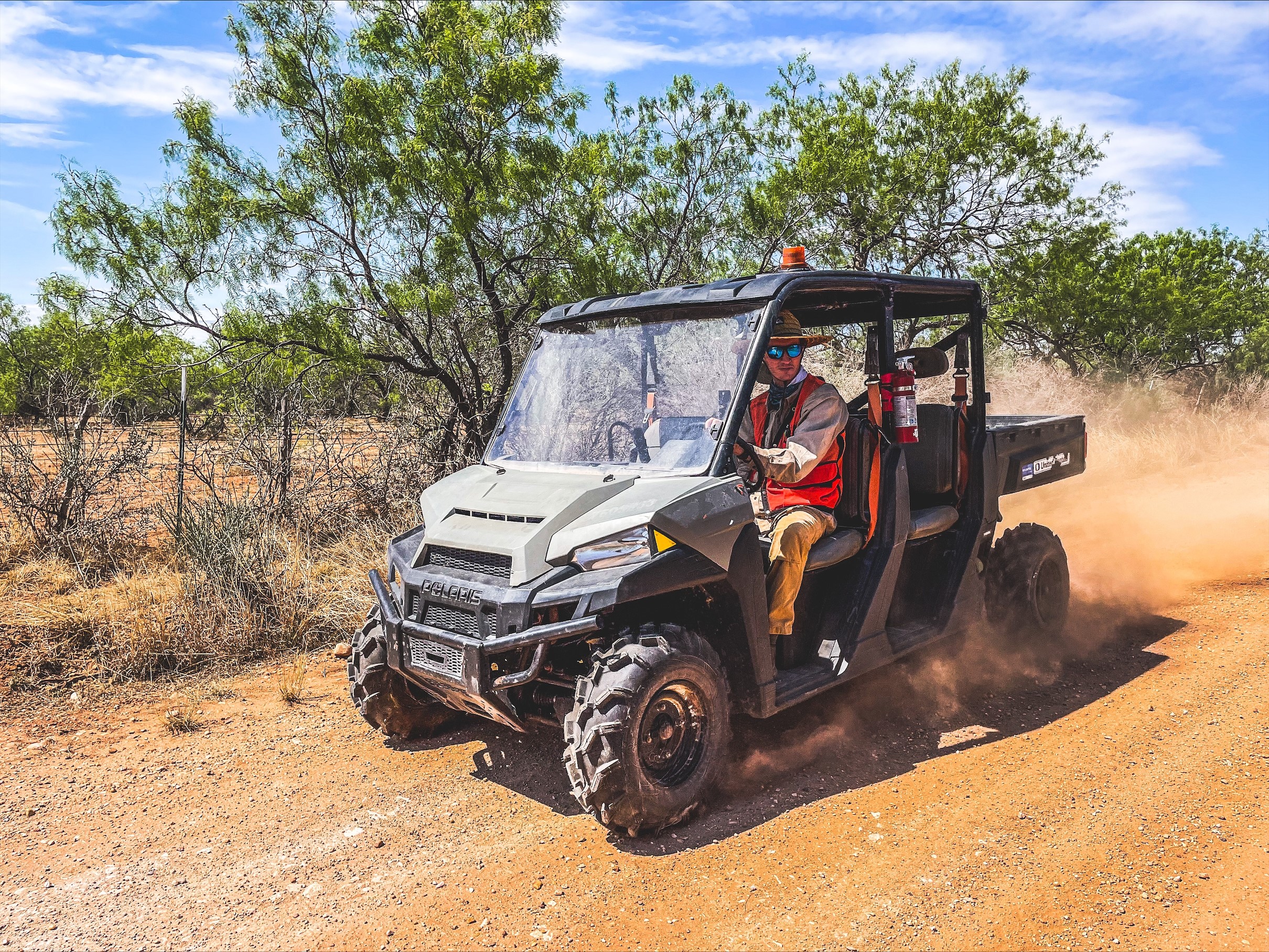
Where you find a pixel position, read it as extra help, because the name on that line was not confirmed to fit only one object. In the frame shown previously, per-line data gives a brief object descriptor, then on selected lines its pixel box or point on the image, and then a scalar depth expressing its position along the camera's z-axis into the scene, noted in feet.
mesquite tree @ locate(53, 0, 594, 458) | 29.22
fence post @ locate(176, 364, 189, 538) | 25.48
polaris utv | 12.32
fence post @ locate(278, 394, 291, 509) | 27.94
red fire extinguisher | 16.35
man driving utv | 14.40
